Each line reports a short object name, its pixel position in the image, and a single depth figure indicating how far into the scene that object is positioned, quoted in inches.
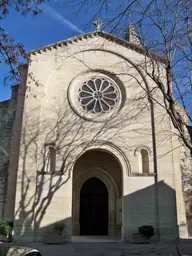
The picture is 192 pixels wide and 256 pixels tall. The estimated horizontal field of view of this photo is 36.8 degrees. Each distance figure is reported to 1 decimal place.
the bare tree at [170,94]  314.8
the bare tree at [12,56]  223.1
